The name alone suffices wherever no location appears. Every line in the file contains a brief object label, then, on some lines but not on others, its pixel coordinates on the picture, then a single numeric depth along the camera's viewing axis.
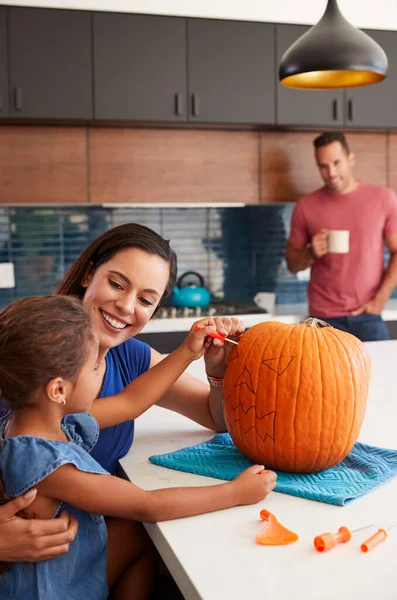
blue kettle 4.14
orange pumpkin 1.28
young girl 1.15
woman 1.50
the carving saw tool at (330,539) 1.00
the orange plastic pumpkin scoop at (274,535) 1.03
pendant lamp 2.11
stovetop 3.99
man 3.73
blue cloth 1.21
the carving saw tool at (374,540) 0.99
